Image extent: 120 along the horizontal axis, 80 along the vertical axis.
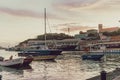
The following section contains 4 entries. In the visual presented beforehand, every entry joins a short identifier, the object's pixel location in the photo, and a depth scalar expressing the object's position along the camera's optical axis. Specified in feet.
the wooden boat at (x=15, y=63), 92.03
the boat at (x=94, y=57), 123.28
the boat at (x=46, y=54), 130.69
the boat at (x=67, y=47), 257.77
